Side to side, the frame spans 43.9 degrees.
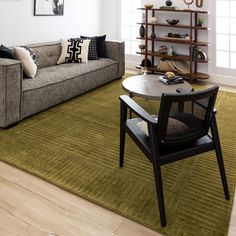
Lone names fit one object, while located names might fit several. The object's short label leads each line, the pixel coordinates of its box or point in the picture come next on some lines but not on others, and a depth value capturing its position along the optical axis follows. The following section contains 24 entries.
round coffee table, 2.81
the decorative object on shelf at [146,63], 5.14
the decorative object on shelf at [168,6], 4.70
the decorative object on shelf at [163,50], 4.96
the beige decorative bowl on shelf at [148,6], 4.86
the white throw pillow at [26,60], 3.34
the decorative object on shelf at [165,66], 4.88
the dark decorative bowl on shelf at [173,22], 4.74
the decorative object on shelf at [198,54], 4.58
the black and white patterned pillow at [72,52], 4.25
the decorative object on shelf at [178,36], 4.73
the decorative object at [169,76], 3.19
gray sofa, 2.85
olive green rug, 1.82
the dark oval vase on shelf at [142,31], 5.07
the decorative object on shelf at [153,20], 4.92
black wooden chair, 1.64
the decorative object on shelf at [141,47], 5.18
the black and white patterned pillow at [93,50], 4.46
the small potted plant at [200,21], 4.54
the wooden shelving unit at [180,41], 4.59
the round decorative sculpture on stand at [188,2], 4.69
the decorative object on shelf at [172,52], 4.86
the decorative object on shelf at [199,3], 4.58
